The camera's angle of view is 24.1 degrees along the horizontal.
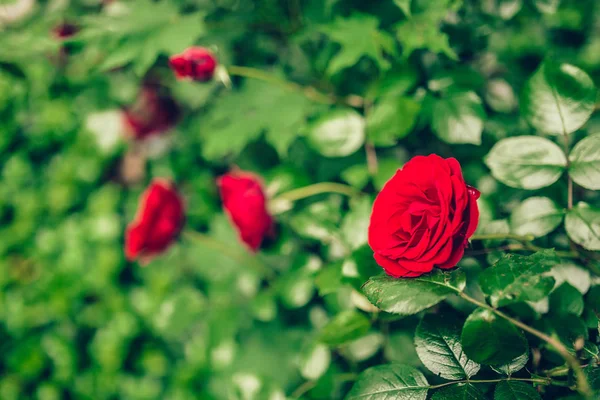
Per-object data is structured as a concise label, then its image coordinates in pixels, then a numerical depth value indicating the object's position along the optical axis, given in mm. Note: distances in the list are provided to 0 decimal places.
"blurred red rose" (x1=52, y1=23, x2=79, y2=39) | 1304
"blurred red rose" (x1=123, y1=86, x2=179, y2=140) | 1449
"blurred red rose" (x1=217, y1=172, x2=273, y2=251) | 1087
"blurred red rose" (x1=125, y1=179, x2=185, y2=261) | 1147
